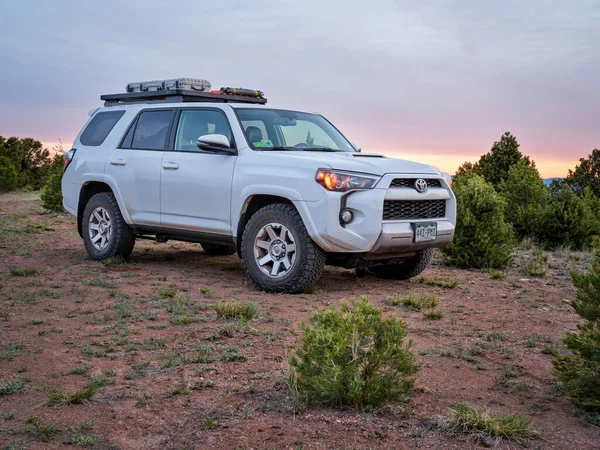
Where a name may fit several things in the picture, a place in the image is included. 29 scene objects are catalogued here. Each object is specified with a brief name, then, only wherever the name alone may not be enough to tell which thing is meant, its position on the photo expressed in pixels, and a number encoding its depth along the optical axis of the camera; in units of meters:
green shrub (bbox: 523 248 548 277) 10.05
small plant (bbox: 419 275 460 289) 8.89
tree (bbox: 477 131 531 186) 19.62
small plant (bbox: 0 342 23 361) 5.45
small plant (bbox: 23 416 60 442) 3.94
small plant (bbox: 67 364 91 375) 5.07
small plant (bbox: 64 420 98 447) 3.88
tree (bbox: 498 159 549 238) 14.99
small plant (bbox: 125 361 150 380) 4.93
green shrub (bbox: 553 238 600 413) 4.26
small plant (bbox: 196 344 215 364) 5.25
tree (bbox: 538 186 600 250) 14.39
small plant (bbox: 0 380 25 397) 4.68
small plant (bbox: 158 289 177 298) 7.73
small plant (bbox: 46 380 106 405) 4.43
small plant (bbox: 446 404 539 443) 3.83
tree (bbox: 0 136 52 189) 52.56
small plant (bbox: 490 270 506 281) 9.64
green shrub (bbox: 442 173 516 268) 10.50
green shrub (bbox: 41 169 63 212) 18.77
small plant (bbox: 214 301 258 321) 6.56
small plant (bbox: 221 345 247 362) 5.28
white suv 7.53
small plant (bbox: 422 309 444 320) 6.95
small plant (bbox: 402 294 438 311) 7.41
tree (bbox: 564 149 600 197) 21.53
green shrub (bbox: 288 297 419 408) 4.16
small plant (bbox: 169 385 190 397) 4.57
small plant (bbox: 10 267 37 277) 9.16
